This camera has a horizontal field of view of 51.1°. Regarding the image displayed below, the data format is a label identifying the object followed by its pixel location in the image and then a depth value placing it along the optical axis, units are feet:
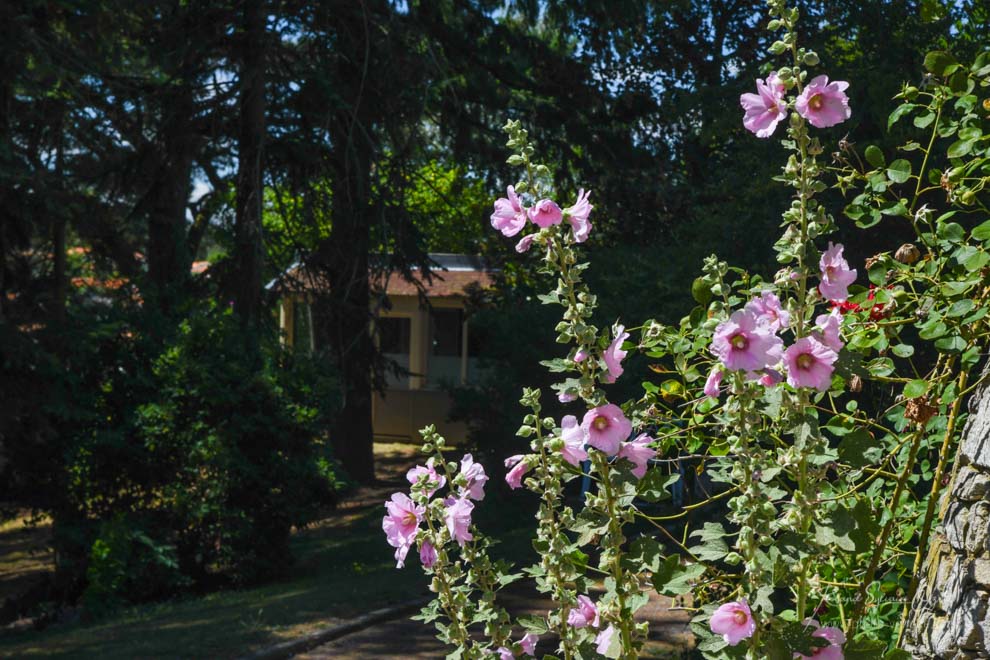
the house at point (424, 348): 73.00
